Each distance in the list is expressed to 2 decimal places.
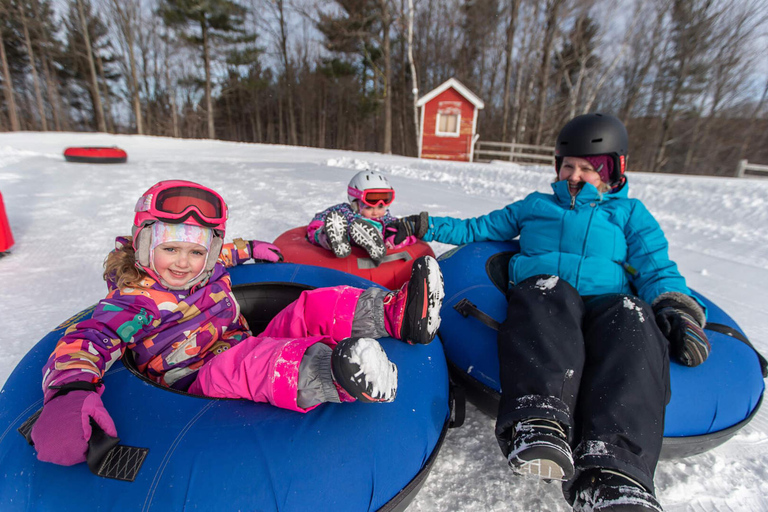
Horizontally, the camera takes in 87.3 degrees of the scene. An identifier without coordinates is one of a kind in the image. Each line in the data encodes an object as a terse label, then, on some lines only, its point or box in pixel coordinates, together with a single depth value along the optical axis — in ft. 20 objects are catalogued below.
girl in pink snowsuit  3.89
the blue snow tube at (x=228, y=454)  3.40
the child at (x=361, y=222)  8.42
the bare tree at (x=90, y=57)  67.97
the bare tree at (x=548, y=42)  46.83
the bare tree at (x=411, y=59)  47.40
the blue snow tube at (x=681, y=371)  5.02
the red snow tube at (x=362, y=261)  8.59
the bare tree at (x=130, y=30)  68.18
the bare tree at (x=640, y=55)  49.47
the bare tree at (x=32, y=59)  68.03
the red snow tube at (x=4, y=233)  11.49
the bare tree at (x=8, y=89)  66.23
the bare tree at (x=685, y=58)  48.93
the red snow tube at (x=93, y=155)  29.89
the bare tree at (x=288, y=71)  76.38
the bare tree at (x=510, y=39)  50.41
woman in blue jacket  3.99
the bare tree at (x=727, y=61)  46.95
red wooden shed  50.52
